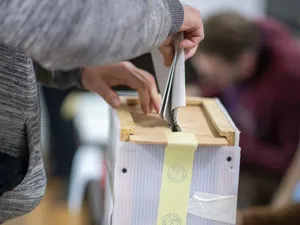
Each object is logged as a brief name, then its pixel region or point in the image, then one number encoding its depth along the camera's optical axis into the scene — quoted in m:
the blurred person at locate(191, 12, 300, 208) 4.24
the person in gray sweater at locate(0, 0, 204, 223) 1.74
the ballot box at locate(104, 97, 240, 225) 1.98
